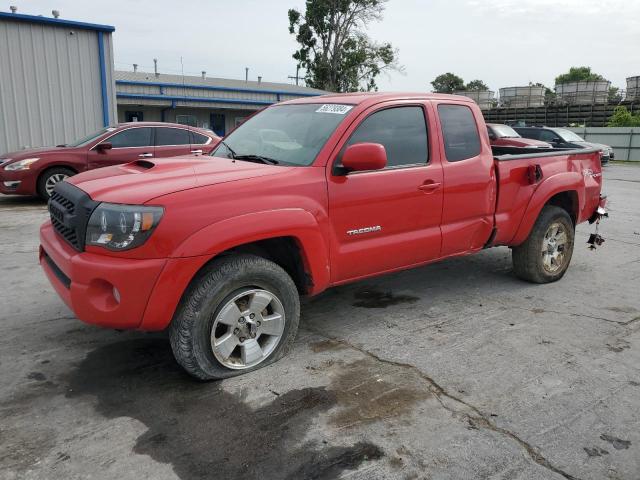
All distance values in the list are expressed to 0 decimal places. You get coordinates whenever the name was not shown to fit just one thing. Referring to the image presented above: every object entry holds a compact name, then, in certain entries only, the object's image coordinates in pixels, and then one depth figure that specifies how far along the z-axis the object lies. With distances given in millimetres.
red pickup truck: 2955
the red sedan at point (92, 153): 9648
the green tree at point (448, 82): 87062
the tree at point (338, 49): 46281
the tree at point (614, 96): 41647
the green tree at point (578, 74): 88375
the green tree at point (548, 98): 44162
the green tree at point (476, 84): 91275
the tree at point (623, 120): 31297
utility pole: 49231
